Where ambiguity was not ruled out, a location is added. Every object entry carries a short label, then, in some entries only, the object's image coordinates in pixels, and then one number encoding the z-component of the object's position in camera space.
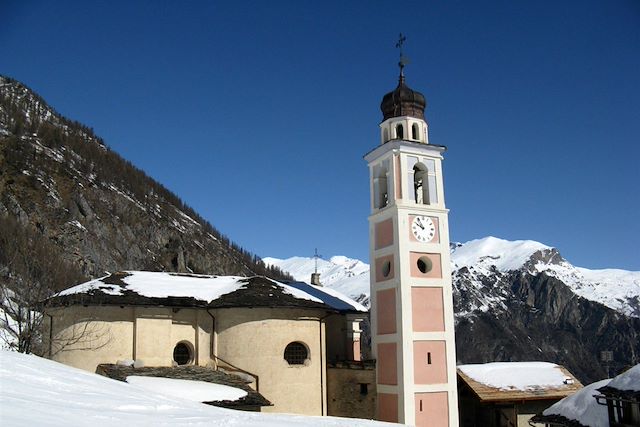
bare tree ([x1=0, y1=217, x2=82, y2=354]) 33.28
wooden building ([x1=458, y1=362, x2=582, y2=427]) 36.88
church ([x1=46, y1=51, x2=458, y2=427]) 31.41
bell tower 33.12
